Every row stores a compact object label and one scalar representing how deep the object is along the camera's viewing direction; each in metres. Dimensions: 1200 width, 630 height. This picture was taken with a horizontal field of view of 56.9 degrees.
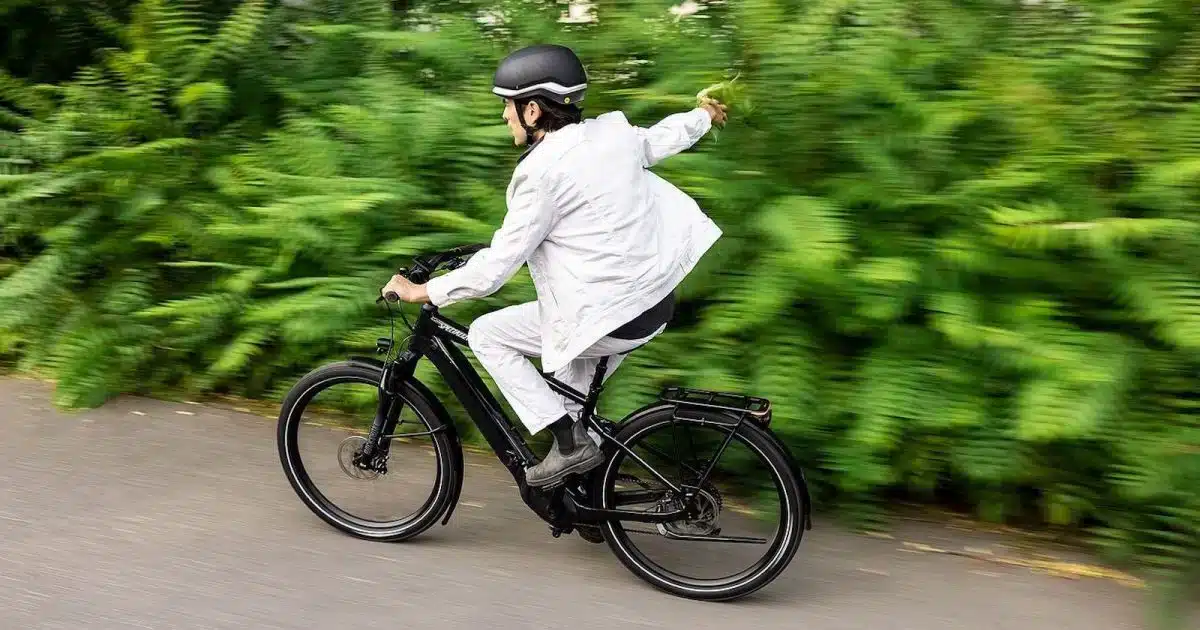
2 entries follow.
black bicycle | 3.95
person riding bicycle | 3.72
